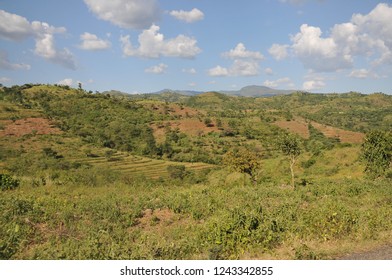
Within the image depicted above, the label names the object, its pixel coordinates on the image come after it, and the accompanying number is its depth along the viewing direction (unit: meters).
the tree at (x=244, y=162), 32.78
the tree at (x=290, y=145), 29.13
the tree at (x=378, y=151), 29.23
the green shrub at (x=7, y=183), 20.45
